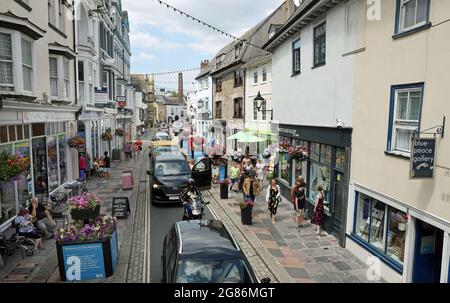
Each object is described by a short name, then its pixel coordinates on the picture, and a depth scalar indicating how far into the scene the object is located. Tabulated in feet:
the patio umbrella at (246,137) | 69.92
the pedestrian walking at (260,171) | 59.21
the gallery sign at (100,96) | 70.91
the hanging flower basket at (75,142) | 55.11
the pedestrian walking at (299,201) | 39.04
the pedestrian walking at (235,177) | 57.67
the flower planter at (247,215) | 39.75
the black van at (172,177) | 46.93
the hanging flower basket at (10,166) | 26.30
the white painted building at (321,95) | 33.99
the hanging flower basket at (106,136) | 79.31
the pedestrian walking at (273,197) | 40.70
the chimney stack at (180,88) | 319.47
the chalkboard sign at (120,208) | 41.19
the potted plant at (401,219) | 25.45
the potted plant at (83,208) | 27.96
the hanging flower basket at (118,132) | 95.61
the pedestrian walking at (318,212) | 37.10
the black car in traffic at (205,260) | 18.69
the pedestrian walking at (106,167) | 66.20
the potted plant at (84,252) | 24.06
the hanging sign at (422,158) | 21.79
